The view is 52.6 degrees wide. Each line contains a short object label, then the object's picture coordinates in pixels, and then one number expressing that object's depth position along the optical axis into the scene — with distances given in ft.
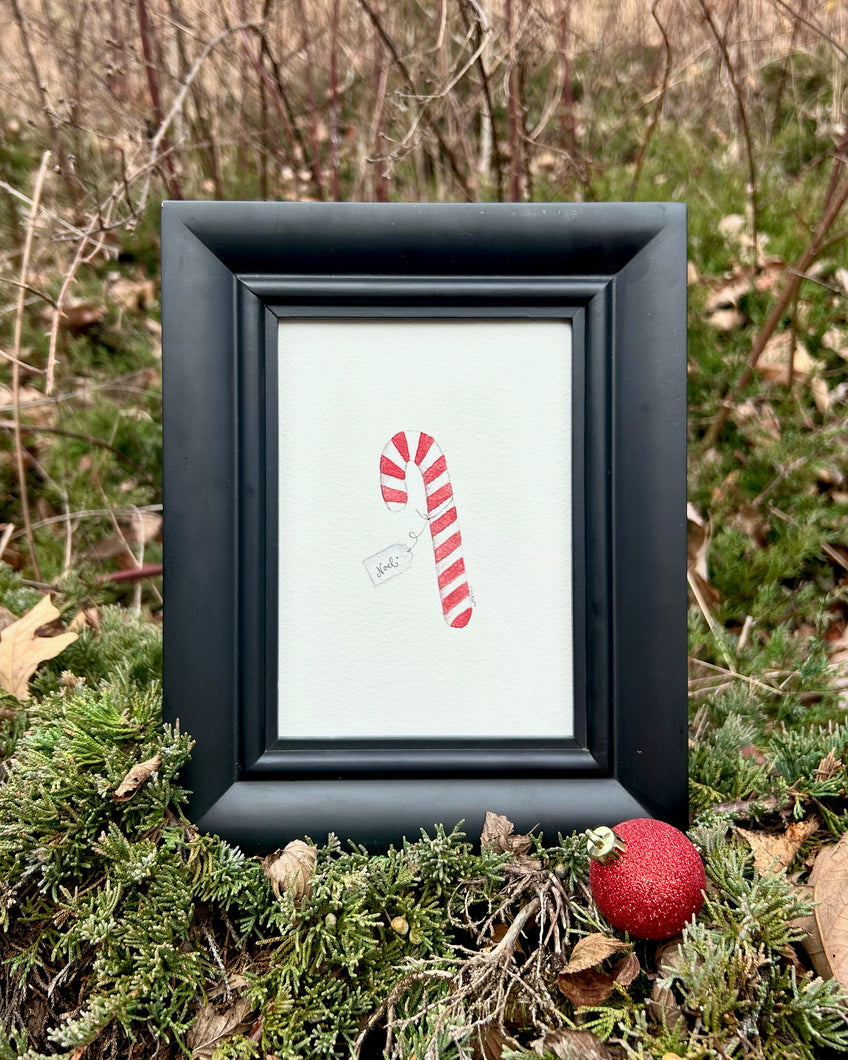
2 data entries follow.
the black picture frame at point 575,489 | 1.12
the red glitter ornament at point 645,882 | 0.97
